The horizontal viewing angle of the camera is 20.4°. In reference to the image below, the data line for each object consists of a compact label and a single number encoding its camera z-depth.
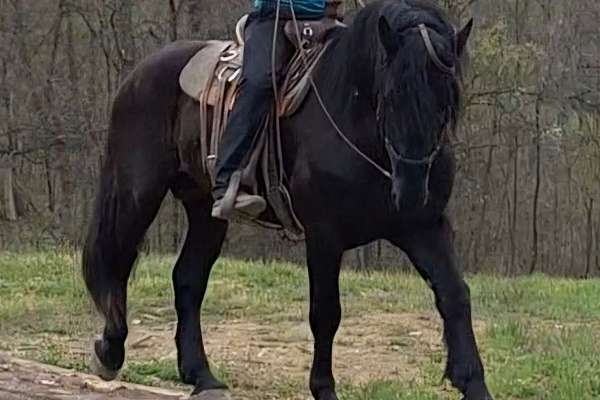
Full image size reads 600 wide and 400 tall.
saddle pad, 8.87
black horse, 6.75
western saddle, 8.05
